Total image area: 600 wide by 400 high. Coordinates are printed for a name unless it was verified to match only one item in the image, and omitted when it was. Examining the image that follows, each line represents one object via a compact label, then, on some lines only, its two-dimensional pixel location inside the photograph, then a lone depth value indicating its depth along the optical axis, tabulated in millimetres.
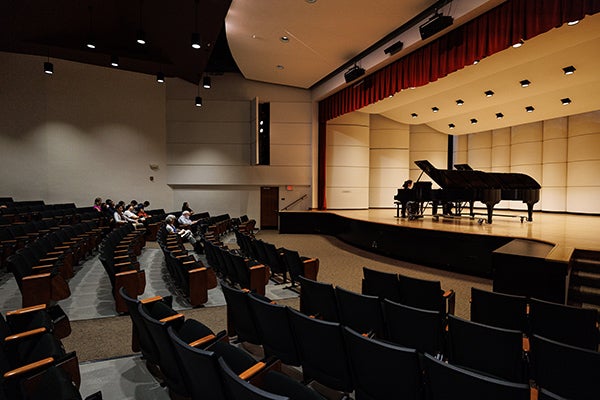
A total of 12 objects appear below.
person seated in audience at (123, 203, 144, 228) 8836
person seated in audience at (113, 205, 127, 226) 8242
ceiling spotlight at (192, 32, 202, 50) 5838
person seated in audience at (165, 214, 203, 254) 6823
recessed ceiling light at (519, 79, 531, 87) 8141
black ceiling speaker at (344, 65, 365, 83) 8203
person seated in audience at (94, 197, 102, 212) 9599
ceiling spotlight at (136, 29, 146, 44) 6064
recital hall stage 3820
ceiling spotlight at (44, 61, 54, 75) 8016
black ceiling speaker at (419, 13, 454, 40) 5383
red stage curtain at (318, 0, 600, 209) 4395
